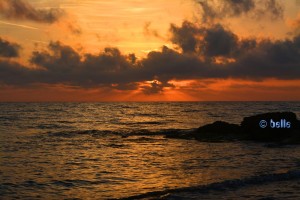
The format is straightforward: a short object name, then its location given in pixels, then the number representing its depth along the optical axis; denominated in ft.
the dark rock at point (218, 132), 146.64
